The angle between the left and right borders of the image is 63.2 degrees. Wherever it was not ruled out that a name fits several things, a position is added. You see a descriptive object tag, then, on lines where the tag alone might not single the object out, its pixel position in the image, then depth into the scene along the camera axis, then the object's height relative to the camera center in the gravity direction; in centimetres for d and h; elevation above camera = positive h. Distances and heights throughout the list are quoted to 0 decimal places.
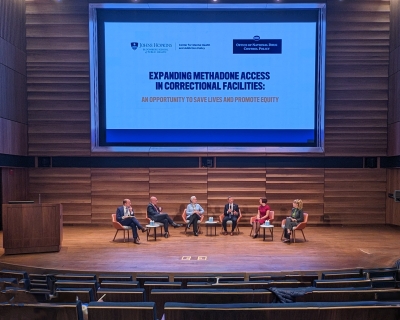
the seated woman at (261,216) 817 -151
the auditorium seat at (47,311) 204 -99
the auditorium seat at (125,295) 311 -137
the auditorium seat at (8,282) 360 -152
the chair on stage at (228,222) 858 -176
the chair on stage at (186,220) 851 -172
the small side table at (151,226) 748 -164
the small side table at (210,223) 799 -166
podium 630 -148
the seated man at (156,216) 822 -154
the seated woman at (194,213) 842 -151
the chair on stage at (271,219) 833 -158
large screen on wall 945 +250
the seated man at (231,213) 851 -152
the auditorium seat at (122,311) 196 -95
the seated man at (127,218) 757 -149
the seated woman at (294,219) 762 -148
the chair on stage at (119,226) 760 -168
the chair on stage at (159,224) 766 -166
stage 571 -199
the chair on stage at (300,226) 759 -163
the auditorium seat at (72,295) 313 -139
